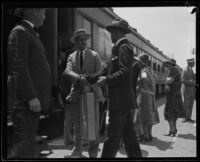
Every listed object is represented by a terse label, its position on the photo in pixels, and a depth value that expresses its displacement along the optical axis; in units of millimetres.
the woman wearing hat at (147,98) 5052
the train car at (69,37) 4445
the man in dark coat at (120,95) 4141
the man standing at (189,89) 7129
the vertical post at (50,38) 4766
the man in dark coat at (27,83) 3643
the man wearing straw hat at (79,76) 4254
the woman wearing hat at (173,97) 5203
